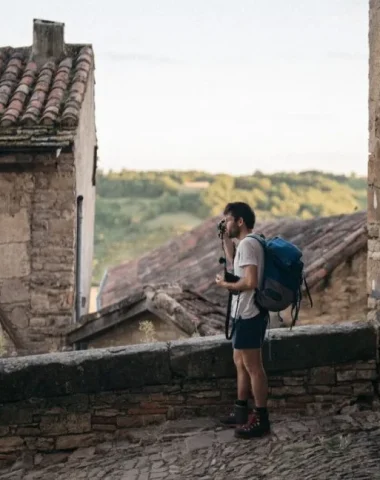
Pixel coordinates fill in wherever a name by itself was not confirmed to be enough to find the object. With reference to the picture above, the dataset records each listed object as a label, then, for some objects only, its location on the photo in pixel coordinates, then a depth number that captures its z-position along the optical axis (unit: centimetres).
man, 569
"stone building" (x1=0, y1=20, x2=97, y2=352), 1047
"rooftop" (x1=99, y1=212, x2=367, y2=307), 1155
